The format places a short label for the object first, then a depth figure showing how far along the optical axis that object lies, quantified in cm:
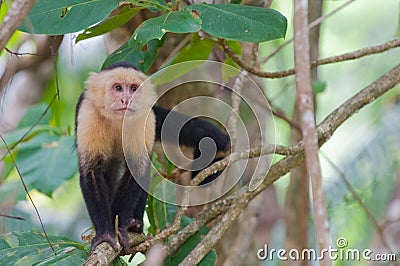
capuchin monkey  427
